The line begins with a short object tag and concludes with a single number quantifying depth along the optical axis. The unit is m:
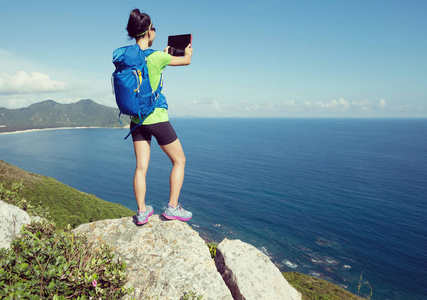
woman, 4.55
